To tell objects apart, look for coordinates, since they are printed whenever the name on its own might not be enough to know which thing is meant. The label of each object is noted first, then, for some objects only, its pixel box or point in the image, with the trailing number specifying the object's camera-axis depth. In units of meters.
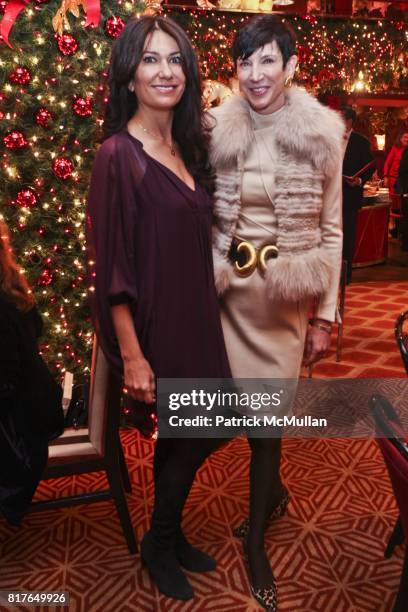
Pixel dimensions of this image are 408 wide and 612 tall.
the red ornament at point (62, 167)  2.96
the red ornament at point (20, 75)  2.83
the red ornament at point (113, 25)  2.88
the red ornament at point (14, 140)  2.88
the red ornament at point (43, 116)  2.90
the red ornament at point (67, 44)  2.87
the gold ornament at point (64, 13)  2.81
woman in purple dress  1.66
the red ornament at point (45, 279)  3.11
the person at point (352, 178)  5.59
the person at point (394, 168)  9.00
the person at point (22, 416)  2.05
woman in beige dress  1.80
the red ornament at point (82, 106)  2.94
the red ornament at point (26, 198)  2.97
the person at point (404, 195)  7.45
